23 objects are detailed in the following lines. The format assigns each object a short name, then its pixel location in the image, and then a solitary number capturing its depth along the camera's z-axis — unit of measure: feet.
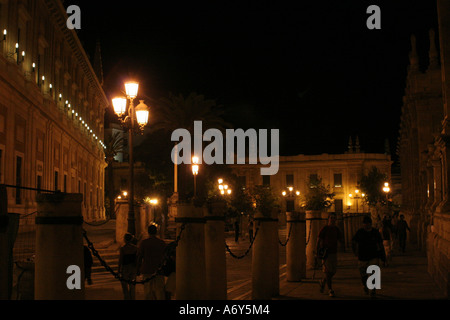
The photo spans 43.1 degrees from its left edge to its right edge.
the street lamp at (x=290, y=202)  311.06
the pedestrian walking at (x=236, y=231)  118.83
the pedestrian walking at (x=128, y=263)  35.09
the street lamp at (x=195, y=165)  112.56
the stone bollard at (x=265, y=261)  37.81
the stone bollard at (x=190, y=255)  26.66
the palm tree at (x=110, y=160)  193.59
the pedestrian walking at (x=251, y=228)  96.95
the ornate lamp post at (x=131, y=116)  58.65
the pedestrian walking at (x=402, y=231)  80.23
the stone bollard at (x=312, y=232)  58.34
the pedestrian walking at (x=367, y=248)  38.68
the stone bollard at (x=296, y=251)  48.26
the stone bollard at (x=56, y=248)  20.02
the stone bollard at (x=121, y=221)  71.92
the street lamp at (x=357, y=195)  277.64
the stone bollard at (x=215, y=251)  31.48
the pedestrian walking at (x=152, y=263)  30.42
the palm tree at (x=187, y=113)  150.41
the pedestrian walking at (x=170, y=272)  30.12
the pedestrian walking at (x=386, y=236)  65.87
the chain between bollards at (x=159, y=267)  25.72
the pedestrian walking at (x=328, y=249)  40.16
